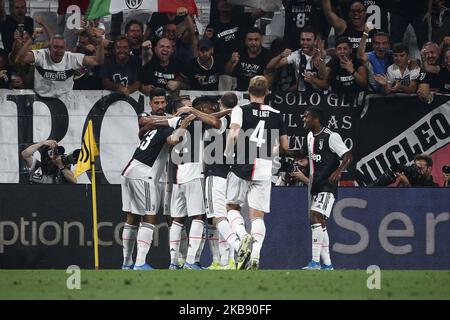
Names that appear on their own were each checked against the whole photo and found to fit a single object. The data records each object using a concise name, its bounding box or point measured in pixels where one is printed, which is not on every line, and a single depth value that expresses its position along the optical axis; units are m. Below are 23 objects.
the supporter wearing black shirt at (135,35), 18.20
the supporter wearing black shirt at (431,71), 18.00
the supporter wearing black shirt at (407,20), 18.56
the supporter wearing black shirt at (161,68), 17.89
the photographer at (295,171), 17.44
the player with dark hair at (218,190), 14.93
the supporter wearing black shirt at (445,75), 18.03
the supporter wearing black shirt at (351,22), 18.33
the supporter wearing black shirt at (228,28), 18.28
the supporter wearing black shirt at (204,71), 17.92
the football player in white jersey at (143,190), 15.77
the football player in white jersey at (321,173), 16.05
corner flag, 15.45
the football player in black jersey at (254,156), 14.55
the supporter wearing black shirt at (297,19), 18.22
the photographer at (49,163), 17.31
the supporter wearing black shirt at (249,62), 18.00
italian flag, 17.80
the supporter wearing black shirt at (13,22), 18.00
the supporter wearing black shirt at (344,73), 17.92
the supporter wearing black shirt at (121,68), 17.80
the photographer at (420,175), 17.48
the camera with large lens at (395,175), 17.64
